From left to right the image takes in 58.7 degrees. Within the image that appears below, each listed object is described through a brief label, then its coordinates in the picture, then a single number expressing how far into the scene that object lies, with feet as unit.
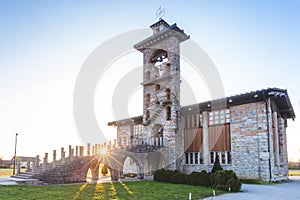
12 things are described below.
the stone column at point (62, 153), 57.82
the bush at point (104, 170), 100.25
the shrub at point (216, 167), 55.16
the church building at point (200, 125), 64.75
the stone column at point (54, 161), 56.29
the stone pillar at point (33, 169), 55.16
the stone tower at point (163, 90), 79.97
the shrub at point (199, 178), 53.47
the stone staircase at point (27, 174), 55.91
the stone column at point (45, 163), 55.01
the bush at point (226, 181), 47.73
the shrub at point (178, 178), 58.69
